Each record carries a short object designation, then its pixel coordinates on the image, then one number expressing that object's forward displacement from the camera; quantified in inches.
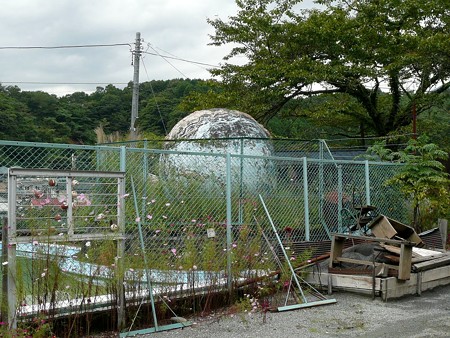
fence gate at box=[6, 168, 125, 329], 201.0
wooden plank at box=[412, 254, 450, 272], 322.3
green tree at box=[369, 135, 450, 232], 439.8
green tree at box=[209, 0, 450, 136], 748.0
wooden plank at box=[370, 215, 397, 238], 331.3
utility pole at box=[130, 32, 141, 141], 850.8
